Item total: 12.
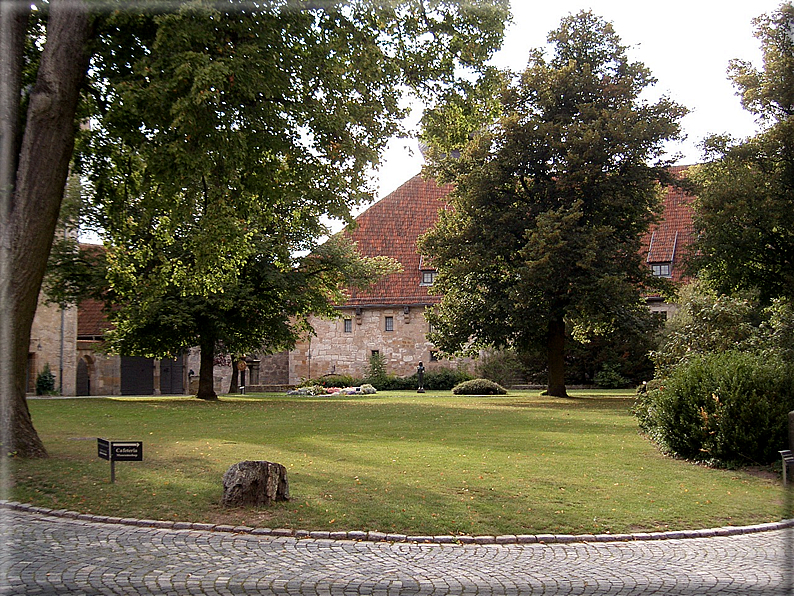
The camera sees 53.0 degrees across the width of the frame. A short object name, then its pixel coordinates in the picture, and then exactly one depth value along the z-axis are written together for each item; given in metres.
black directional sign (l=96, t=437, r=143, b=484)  10.12
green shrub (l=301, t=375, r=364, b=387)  44.03
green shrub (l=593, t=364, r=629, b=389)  43.44
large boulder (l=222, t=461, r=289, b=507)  9.27
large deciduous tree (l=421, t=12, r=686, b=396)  28.83
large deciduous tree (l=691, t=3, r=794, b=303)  28.11
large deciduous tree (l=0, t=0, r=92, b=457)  11.95
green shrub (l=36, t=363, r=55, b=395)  35.12
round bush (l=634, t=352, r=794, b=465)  12.80
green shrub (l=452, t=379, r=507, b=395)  36.06
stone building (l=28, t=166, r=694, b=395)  46.55
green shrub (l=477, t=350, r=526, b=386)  45.12
